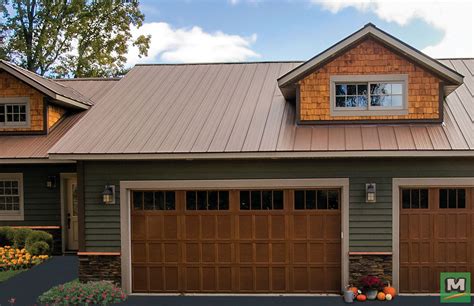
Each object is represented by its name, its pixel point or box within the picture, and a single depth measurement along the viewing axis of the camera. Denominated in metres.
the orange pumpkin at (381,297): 8.77
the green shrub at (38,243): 12.00
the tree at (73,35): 22.58
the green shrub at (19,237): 12.07
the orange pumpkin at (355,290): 8.87
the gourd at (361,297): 8.74
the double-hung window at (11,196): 13.00
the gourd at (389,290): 8.84
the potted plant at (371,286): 8.75
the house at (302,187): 9.07
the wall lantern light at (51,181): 12.77
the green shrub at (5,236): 12.19
